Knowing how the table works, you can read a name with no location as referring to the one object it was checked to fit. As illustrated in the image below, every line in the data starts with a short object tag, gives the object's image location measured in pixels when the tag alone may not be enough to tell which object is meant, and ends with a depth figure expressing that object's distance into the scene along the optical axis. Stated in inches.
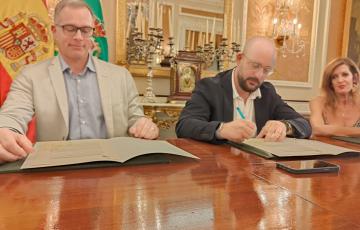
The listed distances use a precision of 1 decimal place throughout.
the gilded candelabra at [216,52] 119.0
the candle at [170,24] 113.5
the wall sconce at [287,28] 135.6
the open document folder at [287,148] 40.3
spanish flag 90.7
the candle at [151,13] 109.2
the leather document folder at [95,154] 30.6
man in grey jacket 56.9
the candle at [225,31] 124.7
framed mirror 108.7
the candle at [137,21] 108.5
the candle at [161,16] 109.6
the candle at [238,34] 126.5
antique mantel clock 109.1
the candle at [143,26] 109.5
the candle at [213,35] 120.9
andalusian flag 103.0
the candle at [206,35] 121.0
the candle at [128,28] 108.9
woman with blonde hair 91.7
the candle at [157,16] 108.9
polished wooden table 19.7
